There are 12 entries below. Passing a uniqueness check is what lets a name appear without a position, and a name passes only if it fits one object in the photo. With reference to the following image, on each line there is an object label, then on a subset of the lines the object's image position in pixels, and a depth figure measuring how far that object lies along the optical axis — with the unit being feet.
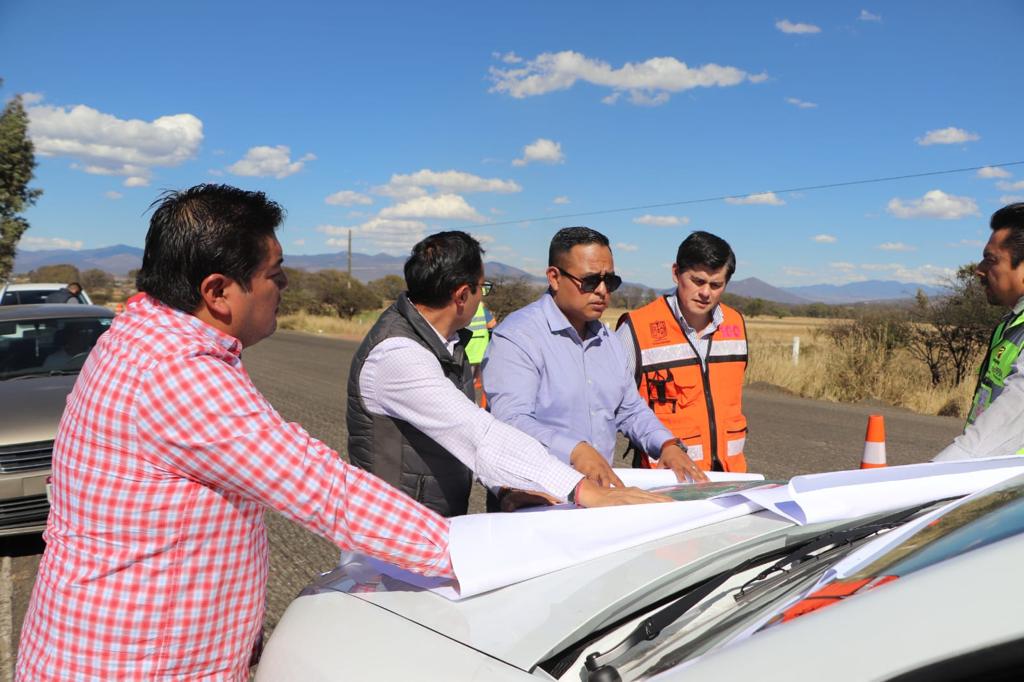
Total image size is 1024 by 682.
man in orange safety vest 12.97
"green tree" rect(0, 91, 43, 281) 78.02
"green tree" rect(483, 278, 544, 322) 102.99
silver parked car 17.66
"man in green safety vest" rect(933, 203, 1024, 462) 9.02
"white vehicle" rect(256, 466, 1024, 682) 3.59
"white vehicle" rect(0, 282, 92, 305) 55.16
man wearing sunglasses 10.92
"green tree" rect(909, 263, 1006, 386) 46.47
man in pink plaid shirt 5.42
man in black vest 7.60
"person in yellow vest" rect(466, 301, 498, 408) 30.17
